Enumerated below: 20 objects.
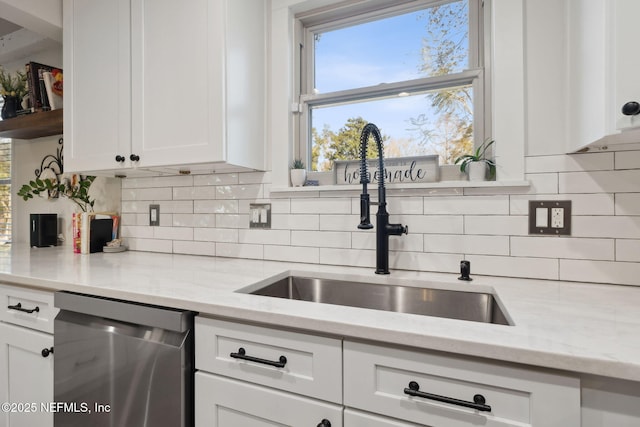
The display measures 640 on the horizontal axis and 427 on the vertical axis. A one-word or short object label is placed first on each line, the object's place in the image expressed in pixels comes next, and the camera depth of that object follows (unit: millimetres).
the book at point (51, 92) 2029
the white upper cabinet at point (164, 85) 1417
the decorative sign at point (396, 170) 1415
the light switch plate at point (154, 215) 1979
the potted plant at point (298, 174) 1606
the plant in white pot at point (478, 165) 1280
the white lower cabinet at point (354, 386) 653
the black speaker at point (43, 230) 2223
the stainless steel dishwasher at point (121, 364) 970
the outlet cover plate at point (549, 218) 1179
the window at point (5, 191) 2660
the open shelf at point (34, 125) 1976
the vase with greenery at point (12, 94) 2217
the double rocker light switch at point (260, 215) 1677
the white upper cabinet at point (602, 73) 796
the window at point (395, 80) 1437
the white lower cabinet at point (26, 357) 1268
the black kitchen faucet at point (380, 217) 1265
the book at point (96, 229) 1927
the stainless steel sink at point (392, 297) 1123
